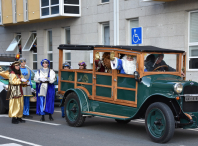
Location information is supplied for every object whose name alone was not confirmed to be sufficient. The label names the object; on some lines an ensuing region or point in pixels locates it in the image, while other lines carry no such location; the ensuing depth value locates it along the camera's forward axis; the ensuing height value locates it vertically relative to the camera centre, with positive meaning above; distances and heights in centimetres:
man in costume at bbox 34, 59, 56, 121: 1053 -79
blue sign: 1441 +109
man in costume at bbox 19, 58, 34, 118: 1097 -80
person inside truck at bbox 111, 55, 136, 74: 818 -4
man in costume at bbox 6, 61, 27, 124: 1028 -88
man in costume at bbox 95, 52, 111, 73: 901 -2
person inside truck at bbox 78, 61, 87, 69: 1102 -8
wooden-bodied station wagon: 729 -70
